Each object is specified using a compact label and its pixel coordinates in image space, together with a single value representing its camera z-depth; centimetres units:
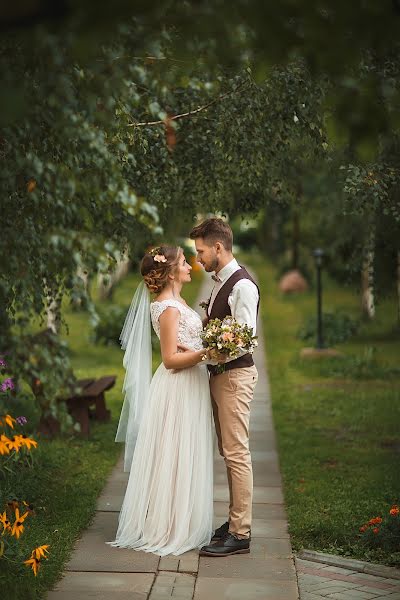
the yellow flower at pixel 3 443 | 916
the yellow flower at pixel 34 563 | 1011
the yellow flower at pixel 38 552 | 1017
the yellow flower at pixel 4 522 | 1047
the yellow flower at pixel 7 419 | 854
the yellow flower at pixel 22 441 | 955
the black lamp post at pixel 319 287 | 3225
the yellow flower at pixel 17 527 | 1021
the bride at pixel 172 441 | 1225
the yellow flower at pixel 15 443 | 944
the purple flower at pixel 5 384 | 1270
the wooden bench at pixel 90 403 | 1964
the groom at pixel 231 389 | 1199
